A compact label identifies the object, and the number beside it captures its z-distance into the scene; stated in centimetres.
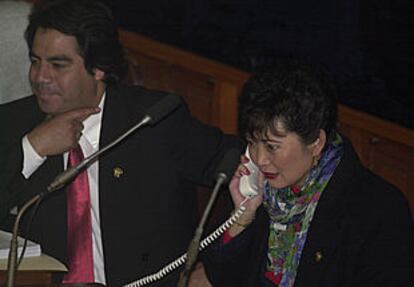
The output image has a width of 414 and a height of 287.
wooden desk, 651
